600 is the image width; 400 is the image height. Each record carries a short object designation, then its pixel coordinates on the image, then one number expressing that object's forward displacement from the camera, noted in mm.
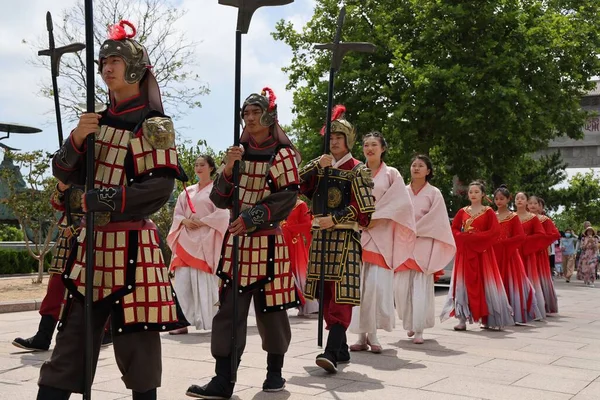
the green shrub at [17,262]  17859
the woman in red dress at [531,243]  11398
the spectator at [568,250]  24312
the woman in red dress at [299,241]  10883
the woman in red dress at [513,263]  10594
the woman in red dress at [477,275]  9633
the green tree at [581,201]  33125
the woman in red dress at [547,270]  11898
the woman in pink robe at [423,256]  8312
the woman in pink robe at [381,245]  7457
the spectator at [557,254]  24811
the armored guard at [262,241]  5336
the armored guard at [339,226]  6598
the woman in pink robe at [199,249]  8695
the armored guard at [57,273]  6246
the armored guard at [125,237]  3816
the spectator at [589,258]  21719
